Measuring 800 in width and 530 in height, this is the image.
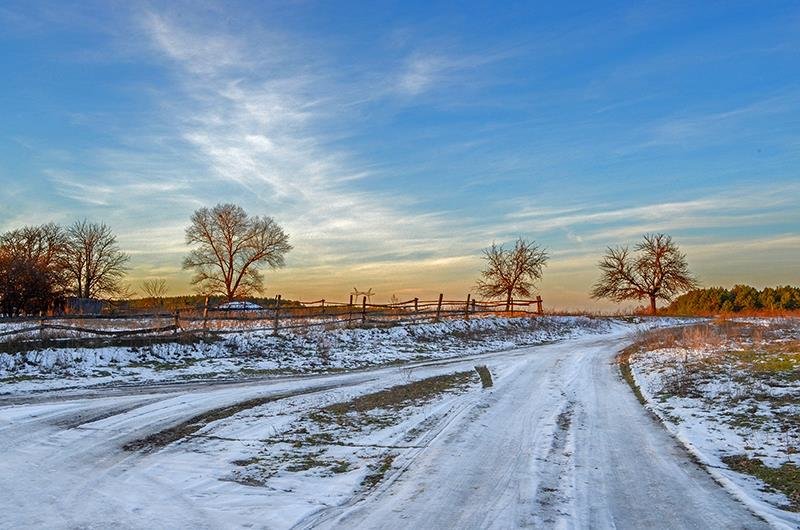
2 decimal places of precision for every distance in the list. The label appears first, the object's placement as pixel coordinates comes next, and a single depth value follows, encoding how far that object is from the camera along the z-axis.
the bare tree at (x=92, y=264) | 56.75
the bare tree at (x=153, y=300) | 56.18
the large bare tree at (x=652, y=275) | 60.19
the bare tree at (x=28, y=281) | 33.25
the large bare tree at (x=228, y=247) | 59.73
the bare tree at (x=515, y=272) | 51.81
